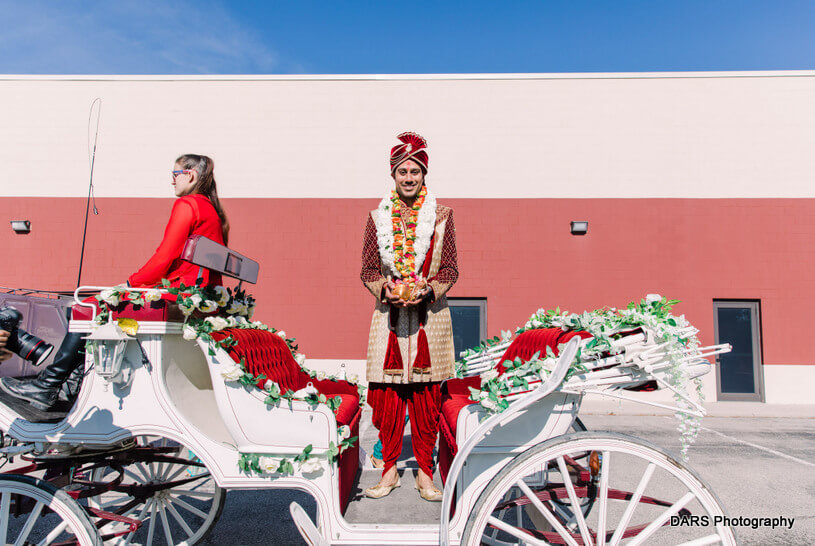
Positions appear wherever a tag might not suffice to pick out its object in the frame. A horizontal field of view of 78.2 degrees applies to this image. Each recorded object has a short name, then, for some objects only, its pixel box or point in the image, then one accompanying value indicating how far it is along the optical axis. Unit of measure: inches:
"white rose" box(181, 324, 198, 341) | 87.1
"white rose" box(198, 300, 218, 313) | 93.4
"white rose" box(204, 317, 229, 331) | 92.1
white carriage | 74.7
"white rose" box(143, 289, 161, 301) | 86.1
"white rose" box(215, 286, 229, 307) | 104.2
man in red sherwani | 111.2
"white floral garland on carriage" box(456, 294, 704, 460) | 79.0
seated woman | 93.8
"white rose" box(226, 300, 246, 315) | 117.6
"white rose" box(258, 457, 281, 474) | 85.6
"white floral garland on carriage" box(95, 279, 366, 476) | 85.8
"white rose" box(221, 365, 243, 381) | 85.5
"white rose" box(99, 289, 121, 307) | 85.4
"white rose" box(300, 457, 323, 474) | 85.5
